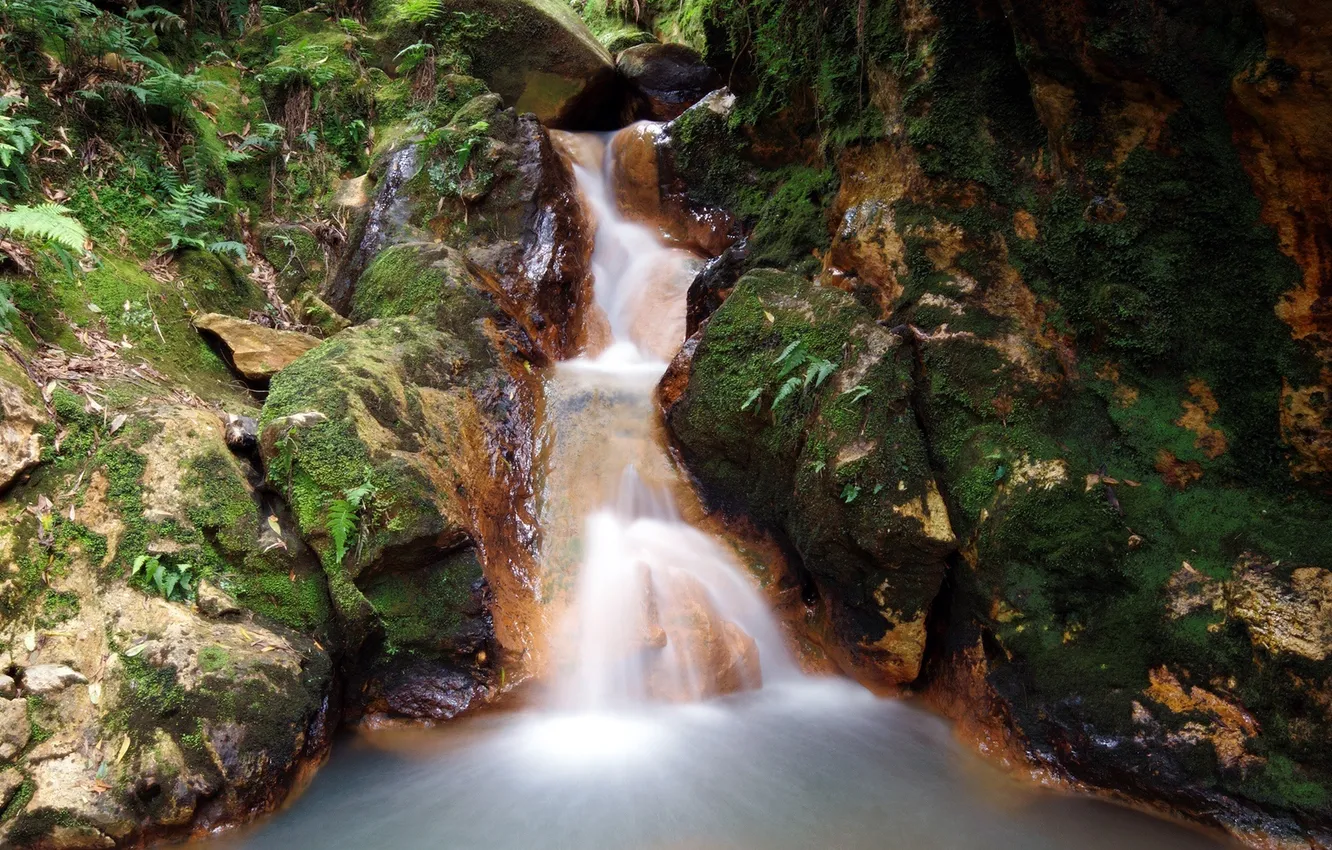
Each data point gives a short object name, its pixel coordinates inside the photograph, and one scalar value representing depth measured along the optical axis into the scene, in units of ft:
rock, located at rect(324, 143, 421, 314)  24.11
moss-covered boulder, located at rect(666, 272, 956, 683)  16.20
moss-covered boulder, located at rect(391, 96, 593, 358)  24.54
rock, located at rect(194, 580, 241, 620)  13.65
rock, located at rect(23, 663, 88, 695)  11.45
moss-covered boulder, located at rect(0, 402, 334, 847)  11.29
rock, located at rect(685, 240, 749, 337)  23.80
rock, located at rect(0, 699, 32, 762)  10.81
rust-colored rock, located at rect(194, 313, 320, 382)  18.84
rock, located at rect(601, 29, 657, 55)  42.70
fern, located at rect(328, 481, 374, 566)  14.57
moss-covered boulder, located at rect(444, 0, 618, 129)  34.32
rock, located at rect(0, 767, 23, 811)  10.61
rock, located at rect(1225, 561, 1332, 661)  11.85
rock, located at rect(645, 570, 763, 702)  17.02
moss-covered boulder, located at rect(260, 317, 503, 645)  15.05
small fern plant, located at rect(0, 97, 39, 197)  17.15
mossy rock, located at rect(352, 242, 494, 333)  21.71
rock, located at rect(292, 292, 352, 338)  22.00
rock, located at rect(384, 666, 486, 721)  15.70
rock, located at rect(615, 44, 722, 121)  36.83
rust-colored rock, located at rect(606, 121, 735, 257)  30.42
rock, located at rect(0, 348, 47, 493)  12.93
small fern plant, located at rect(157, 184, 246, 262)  20.40
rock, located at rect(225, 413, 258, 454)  16.16
